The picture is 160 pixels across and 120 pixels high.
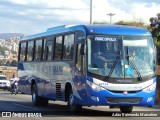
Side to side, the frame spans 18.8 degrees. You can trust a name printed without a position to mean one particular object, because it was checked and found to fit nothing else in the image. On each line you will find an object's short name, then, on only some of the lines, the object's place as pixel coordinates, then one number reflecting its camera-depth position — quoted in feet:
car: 159.41
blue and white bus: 52.80
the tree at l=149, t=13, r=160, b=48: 217.52
